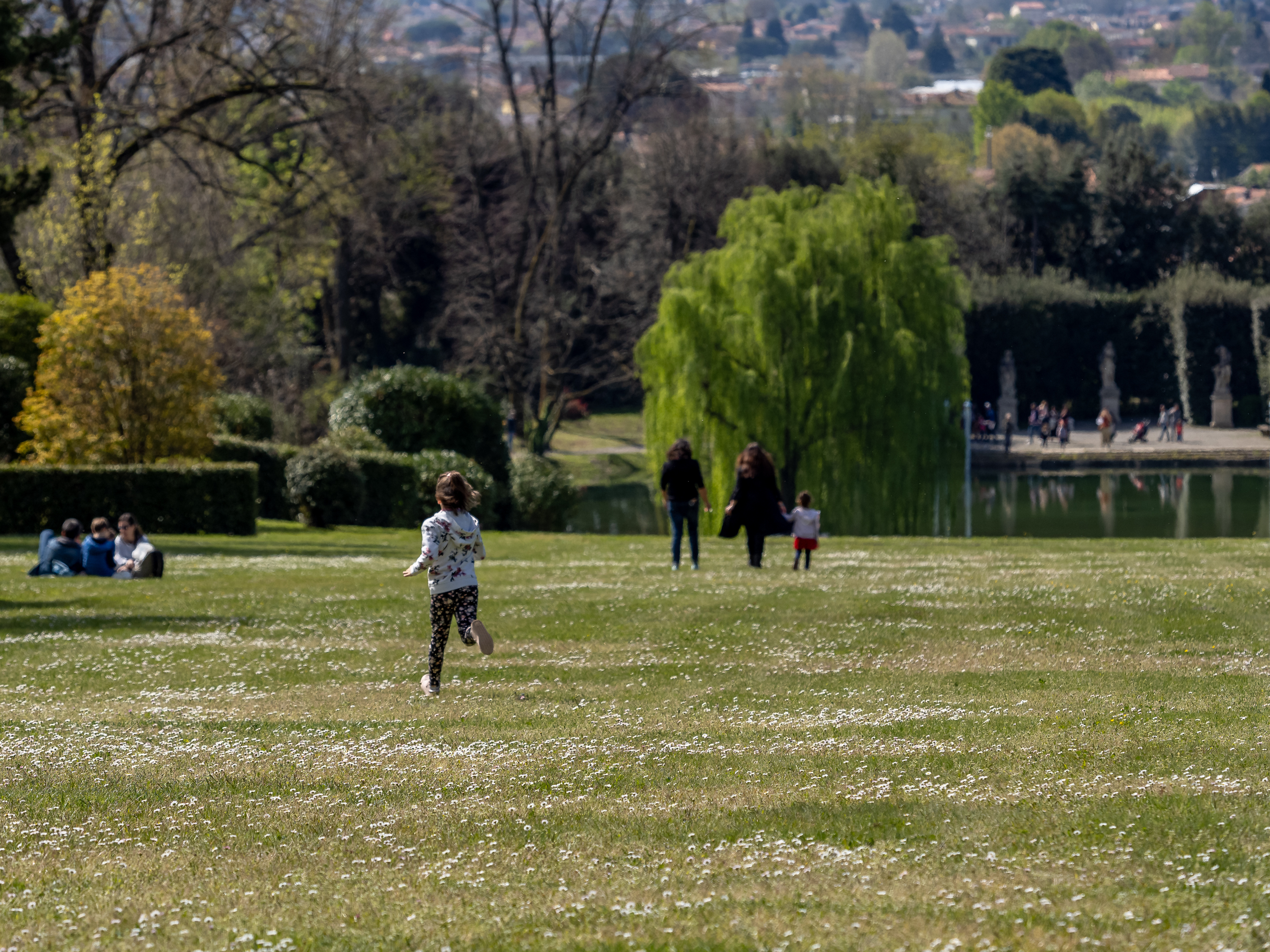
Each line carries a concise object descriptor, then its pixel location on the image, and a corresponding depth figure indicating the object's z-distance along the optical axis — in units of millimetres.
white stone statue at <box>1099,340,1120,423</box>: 87750
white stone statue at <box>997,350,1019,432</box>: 85750
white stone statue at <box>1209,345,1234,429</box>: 87062
